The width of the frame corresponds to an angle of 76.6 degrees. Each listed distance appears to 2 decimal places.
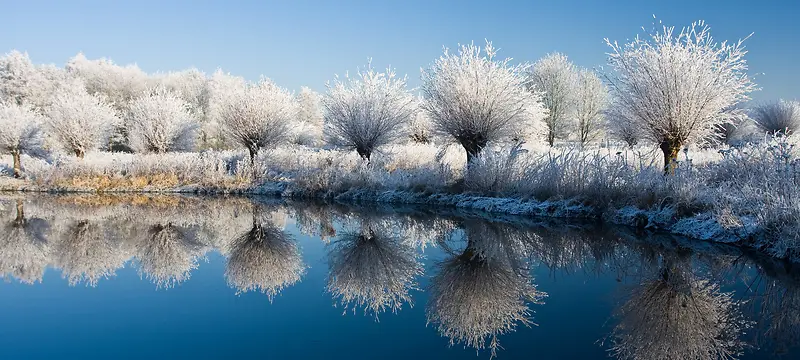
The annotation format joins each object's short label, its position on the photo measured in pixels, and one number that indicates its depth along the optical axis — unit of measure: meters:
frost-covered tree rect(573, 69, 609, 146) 36.69
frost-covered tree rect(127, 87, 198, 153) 26.16
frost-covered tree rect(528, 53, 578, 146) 36.28
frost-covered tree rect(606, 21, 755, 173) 13.96
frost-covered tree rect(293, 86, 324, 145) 61.59
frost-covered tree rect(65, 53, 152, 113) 47.31
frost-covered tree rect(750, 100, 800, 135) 34.25
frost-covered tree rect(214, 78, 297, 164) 23.06
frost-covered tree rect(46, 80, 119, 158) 25.64
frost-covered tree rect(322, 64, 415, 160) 20.64
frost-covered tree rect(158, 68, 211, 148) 44.59
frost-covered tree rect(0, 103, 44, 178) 25.12
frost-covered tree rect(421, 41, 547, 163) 16.31
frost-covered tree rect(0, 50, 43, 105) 45.41
